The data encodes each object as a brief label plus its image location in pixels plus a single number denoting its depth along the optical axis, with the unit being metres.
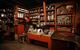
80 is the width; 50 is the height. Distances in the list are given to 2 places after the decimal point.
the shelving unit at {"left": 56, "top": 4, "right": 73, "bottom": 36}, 1.96
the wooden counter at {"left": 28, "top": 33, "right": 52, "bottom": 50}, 2.04
